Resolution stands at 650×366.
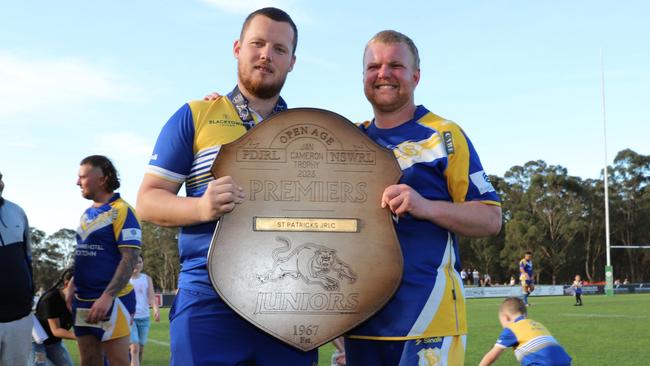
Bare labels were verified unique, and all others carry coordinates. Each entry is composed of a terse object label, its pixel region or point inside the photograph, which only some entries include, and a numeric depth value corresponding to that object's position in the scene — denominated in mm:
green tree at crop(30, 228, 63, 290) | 99812
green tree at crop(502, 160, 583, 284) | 74438
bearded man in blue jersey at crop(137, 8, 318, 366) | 2572
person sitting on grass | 5801
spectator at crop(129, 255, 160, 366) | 10211
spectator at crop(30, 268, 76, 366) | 7277
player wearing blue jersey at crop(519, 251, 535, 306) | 27259
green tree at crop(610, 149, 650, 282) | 77438
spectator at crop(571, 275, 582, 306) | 28109
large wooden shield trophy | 2488
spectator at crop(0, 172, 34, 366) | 5297
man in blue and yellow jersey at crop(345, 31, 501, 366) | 2850
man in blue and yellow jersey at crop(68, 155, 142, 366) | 5863
